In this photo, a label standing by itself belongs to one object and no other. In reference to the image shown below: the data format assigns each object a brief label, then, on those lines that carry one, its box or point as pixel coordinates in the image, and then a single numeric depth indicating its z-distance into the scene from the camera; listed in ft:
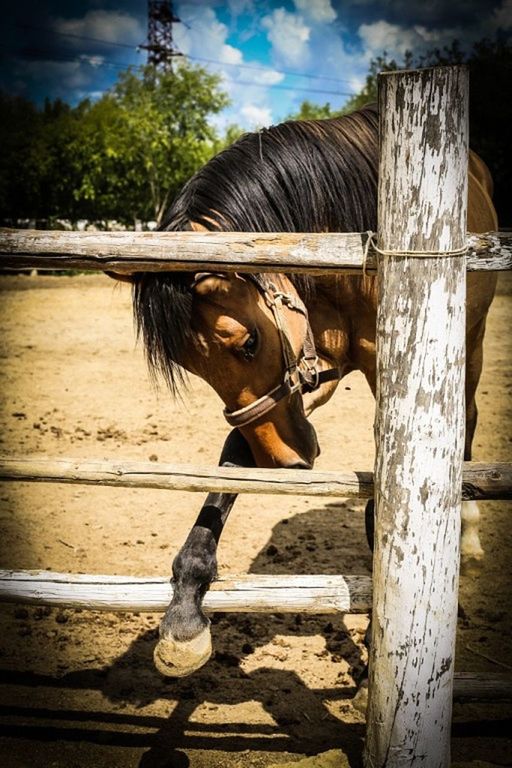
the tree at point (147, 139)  66.80
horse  6.55
